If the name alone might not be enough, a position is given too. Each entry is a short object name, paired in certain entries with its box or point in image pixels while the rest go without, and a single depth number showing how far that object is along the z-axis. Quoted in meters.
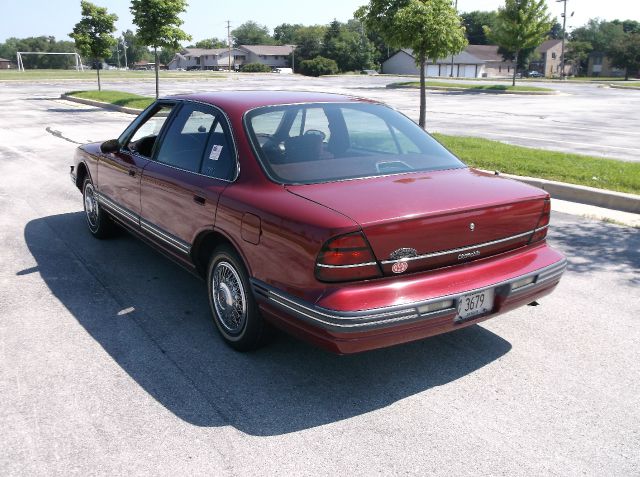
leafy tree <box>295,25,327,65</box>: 98.50
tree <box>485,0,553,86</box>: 35.75
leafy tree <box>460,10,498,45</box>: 125.12
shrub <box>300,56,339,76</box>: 84.12
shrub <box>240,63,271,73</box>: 95.88
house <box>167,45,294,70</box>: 128.38
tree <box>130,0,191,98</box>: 21.92
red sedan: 3.19
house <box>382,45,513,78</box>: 93.44
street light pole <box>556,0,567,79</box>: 71.00
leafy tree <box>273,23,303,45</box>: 168.00
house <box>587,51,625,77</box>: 107.43
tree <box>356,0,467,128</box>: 12.70
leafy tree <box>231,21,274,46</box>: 170.12
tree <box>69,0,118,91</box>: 26.94
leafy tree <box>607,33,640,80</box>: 81.38
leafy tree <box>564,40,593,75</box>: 109.38
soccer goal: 82.97
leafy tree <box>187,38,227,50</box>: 169.88
